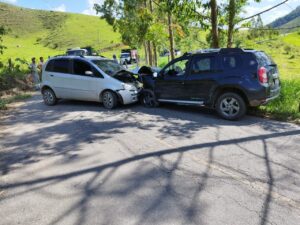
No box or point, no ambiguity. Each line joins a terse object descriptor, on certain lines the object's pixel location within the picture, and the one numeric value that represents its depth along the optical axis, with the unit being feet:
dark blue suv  18.27
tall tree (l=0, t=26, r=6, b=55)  38.80
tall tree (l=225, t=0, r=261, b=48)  25.68
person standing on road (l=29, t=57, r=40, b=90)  42.79
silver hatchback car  24.11
